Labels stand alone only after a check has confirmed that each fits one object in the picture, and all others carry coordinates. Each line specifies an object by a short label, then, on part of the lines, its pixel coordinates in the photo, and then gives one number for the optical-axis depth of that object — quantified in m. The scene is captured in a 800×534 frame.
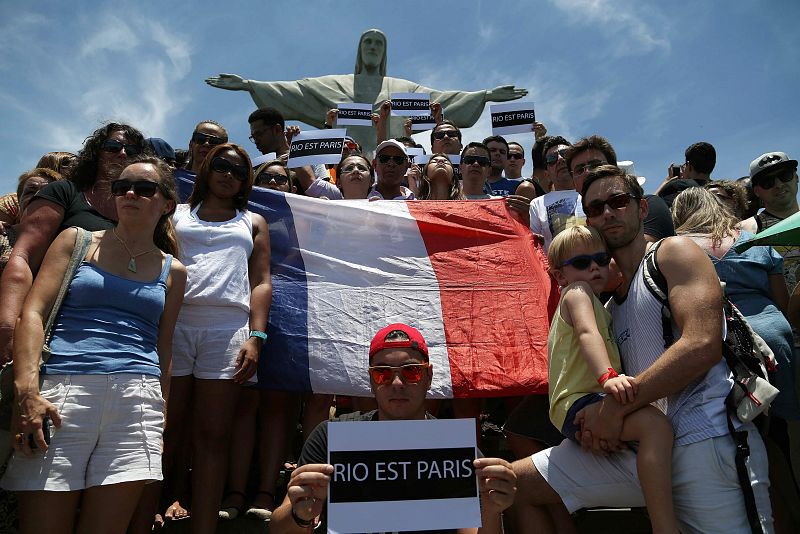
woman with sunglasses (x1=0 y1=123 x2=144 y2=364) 2.81
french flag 3.95
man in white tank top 2.43
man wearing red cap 2.15
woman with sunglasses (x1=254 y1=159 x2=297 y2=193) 5.09
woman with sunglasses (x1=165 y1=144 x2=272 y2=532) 3.23
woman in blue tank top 2.43
